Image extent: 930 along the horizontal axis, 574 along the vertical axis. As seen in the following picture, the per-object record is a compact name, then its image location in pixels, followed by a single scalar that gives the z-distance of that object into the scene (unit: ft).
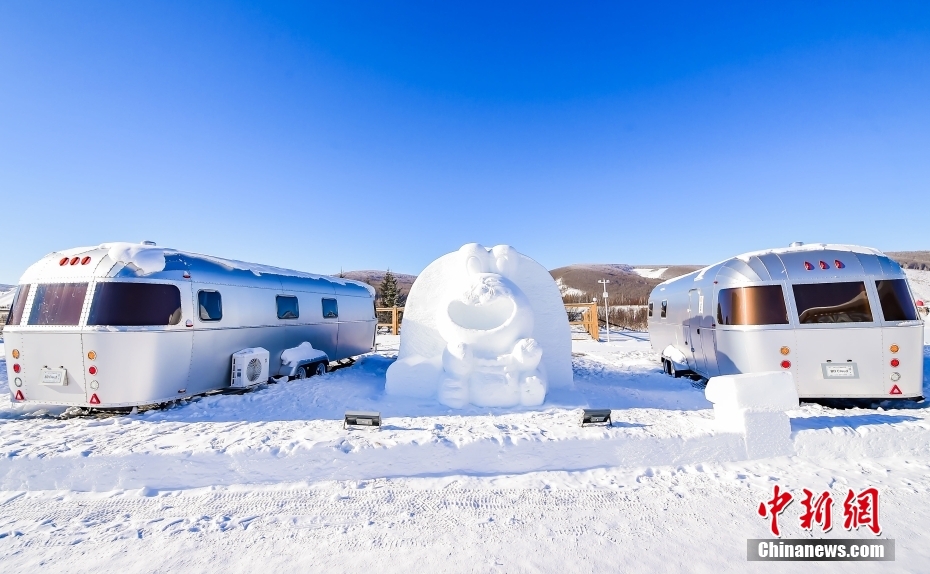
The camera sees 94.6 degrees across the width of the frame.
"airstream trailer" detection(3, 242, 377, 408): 20.85
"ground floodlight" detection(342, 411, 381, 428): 17.88
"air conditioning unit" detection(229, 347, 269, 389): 25.79
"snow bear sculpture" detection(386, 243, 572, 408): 23.40
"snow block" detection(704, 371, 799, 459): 16.07
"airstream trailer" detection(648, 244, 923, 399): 21.49
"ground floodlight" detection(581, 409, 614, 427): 18.26
